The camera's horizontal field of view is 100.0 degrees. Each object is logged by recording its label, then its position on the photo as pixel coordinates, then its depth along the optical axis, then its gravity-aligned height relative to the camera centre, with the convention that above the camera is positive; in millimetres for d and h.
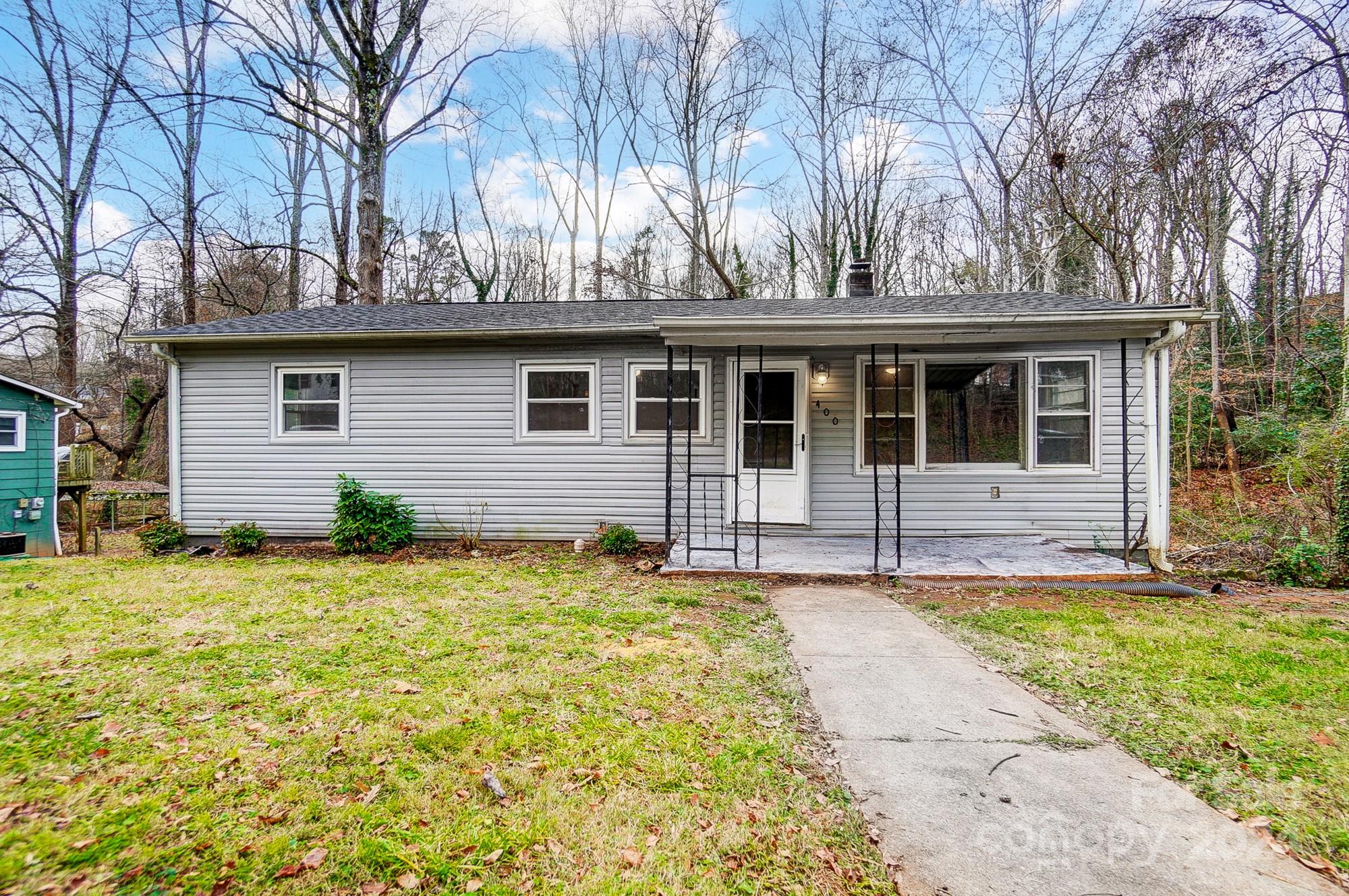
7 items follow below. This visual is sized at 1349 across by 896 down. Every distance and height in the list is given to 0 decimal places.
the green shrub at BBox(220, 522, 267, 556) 7664 -1231
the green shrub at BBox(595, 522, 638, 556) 7281 -1203
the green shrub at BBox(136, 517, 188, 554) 7875 -1233
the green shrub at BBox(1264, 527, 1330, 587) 5648 -1205
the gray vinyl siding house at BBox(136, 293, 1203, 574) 7027 +321
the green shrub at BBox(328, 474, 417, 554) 7414 -997
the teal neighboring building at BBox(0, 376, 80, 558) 9789 -323
